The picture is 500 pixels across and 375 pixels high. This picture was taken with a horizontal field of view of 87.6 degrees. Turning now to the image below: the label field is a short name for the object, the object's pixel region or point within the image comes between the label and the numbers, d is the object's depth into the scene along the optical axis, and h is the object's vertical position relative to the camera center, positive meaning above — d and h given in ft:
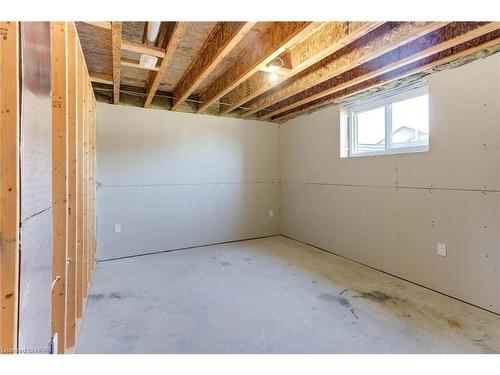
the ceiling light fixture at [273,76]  8.88 +3.83
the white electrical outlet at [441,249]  8.43 -2.04
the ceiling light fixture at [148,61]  7.54 +3.75
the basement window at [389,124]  9.34 +2.54
